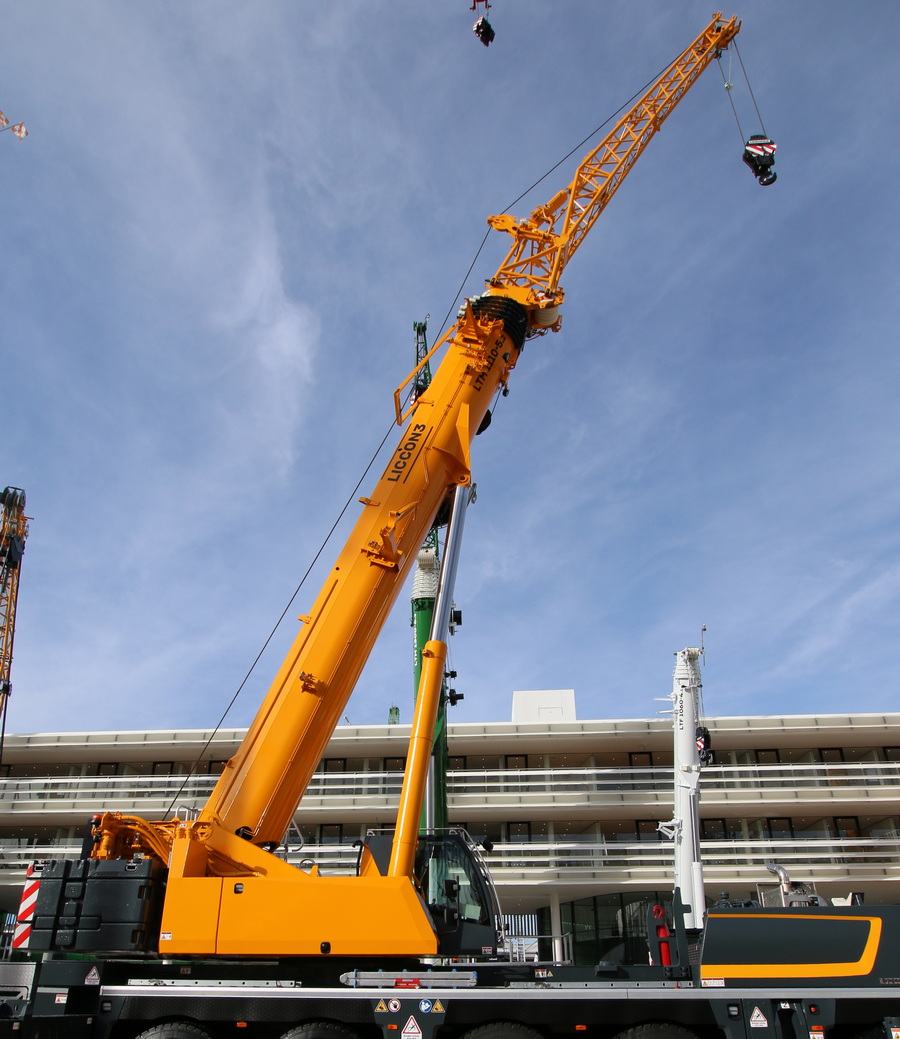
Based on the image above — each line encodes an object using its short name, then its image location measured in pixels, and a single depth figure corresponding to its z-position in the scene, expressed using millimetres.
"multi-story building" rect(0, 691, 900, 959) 32688
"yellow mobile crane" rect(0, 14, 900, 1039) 9219
